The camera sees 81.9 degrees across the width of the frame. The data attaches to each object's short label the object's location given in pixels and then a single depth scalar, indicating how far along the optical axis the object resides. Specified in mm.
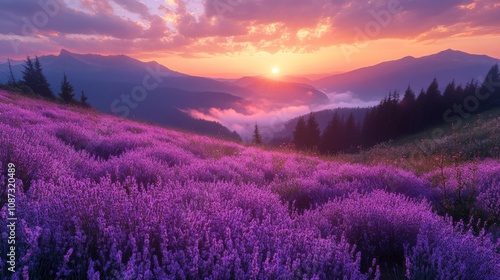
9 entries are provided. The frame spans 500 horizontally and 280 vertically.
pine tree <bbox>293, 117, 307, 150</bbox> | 61938
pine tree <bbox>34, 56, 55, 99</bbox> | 50844
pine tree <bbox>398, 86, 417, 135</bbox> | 62938
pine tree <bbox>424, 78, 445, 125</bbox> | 63750
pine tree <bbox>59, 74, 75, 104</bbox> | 42788
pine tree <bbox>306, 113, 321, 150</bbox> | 61750
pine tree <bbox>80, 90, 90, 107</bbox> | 44909
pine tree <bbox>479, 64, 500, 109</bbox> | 58594
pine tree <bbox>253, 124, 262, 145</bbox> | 54103
